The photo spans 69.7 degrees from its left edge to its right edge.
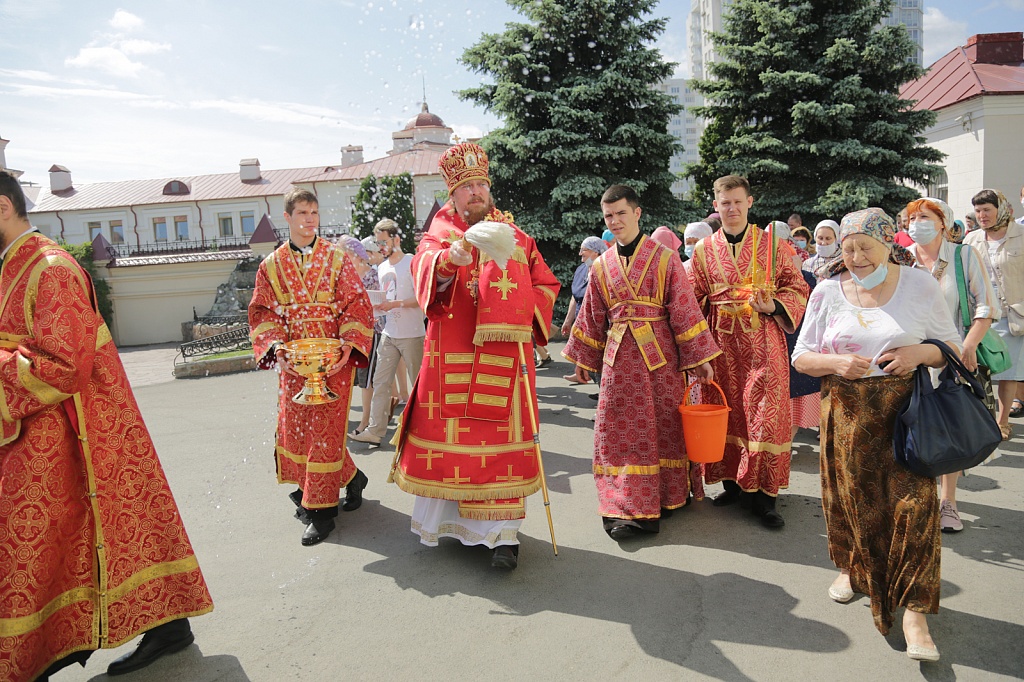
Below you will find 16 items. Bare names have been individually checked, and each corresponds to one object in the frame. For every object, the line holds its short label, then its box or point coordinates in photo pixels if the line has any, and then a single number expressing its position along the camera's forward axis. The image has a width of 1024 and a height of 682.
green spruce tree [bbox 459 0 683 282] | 16.38
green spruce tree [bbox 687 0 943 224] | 17.17
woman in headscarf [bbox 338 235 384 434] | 7.91
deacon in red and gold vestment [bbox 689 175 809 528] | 4.98
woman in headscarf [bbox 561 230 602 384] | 9.63
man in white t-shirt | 7.46
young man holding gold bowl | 4.99
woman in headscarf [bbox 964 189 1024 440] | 6.35
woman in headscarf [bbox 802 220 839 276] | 8.41
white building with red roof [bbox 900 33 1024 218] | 23.36
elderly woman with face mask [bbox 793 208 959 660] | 3.21
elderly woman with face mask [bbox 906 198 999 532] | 4.61
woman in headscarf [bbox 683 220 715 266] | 8.08
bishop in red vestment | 4.23
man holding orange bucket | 4.80
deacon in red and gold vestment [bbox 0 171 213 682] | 3.05
